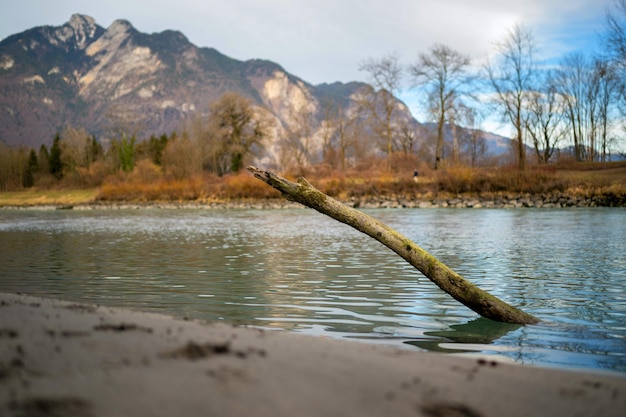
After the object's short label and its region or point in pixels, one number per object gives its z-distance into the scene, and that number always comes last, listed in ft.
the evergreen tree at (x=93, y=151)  298.35
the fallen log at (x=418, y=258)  19.76
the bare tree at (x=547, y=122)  187.16
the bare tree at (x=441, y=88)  162.09
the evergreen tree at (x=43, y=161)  326.65
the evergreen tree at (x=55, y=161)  315.37
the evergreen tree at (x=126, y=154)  257.34
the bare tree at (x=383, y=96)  169.78
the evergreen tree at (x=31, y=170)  311.27
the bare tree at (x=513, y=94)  147.95
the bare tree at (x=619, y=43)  102.12
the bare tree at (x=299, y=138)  221.46
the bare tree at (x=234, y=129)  229.86
